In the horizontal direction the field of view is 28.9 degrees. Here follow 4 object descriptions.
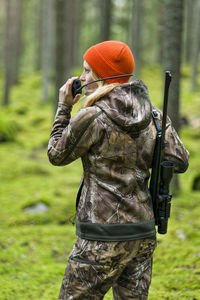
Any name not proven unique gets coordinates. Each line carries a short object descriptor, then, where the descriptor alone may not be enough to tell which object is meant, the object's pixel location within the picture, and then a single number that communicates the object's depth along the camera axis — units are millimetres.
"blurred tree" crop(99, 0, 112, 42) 11016
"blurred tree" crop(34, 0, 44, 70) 30892
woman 2387
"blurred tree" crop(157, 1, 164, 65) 26781
